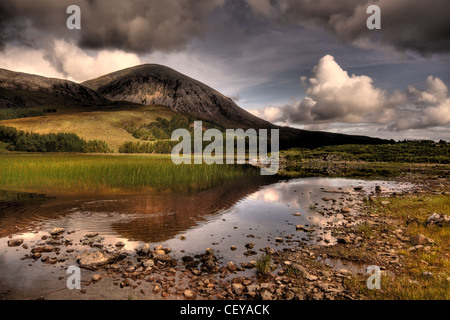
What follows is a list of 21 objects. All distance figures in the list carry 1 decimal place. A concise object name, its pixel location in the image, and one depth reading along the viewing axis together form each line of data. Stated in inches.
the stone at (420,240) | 474.0
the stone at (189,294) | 315.0
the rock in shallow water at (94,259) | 394.9
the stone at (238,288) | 324.6
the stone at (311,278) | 353.7
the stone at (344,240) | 511.2
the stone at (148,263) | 394.4
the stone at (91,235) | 548.5
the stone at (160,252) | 436.0
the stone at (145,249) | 455.5
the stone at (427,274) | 346.7
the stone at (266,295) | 308.5
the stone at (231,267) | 394.6
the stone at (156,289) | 326.8
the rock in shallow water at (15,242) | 484.4
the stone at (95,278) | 354.9
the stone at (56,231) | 554.6
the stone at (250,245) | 495.5
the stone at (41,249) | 449.0
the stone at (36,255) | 430.1
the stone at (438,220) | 569.0
